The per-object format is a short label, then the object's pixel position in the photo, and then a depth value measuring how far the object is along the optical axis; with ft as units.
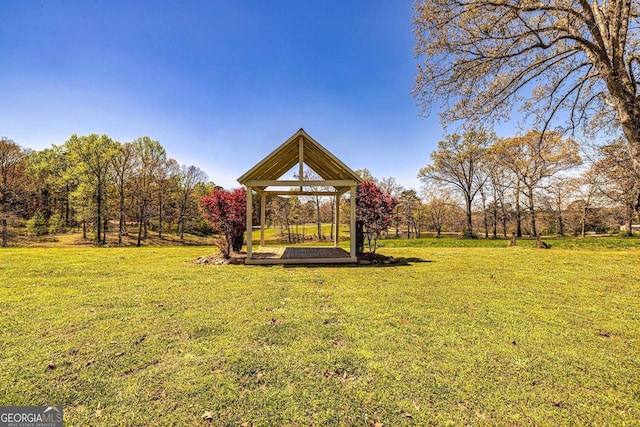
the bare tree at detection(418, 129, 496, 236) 93.29
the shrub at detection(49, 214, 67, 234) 93.15
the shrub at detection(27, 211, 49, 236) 85.90
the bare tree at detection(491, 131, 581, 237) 81.20
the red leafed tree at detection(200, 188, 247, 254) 37.17
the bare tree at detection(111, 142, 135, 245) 84.89
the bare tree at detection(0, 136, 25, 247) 72.38
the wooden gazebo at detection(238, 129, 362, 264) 31.90
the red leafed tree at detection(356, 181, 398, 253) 37.11
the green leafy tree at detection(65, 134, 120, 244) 80.12
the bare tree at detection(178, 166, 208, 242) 103.04
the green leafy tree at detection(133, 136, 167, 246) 91.61
